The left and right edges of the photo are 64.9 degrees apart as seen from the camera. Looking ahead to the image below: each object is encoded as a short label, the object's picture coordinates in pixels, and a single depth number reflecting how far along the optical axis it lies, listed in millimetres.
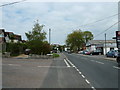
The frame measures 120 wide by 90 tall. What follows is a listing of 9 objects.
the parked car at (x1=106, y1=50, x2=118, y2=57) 17678
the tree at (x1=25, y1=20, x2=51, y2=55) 16410
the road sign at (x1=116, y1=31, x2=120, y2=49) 13137
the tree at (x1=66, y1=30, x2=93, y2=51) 54733
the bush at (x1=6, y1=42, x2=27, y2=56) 18017
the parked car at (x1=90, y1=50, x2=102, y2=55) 29920
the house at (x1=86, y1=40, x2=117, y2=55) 31858
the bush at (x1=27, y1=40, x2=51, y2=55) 16345
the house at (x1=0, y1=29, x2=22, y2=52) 19062
